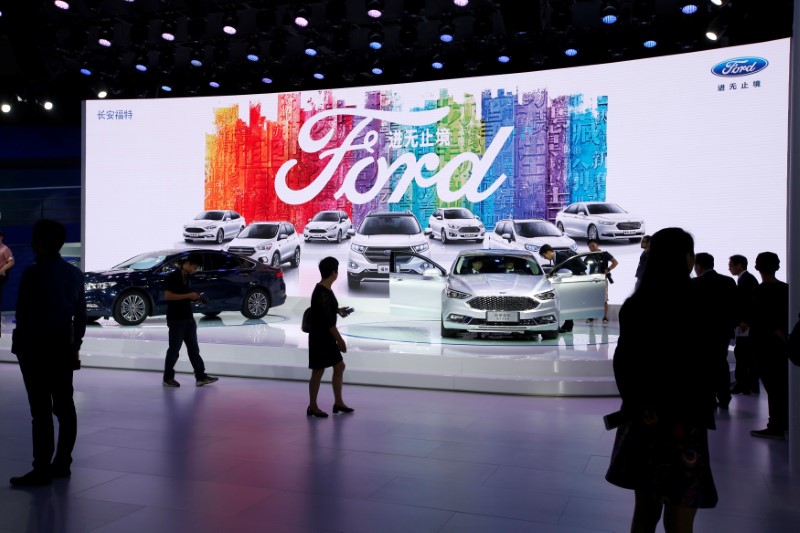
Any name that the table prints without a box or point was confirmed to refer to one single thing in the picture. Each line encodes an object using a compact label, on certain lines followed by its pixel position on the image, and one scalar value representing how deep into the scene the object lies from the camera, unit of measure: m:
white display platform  7.98
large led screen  11.81
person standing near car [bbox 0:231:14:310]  11.66
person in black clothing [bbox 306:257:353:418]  6.50
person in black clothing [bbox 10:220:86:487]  4.66
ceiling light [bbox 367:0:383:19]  12.30
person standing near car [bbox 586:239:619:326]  11.95
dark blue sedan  11.85
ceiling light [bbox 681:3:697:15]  11.34
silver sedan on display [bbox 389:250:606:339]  9.48
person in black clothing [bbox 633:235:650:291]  10.70
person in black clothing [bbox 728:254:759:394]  6.69
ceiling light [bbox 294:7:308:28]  12.85
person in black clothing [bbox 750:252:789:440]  5.77
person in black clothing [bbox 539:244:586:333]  11.12
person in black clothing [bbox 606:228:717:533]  2.83
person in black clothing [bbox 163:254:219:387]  7.86
